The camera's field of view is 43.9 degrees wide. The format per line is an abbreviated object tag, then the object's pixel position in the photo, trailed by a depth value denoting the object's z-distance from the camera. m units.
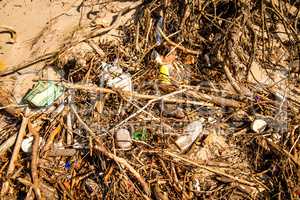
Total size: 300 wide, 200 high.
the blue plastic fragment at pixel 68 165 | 2.59
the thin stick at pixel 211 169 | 2.39
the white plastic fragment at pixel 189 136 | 2.59
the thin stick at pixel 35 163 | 2.44
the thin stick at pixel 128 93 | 2.65
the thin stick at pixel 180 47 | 3.00
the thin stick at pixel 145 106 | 2.57
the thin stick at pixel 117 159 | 2.40
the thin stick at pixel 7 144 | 2.64
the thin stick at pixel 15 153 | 2.52
